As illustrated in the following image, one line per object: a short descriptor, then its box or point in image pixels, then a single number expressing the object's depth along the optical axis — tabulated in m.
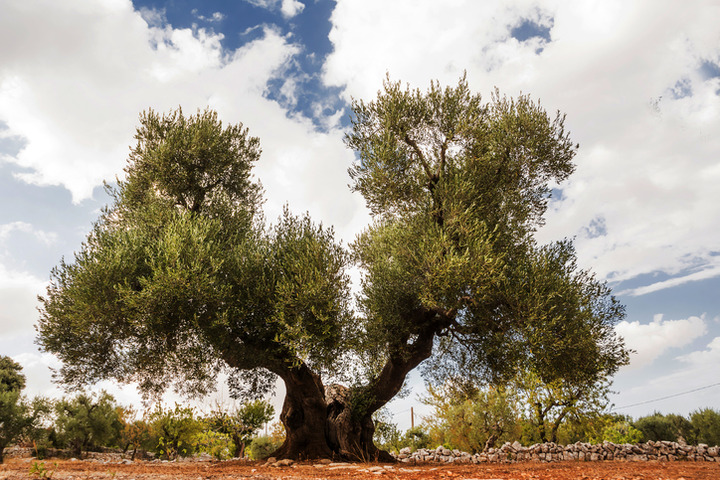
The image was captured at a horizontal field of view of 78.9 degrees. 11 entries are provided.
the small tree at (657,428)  42.94
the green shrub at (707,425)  37.91
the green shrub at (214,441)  28.80
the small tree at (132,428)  33.93
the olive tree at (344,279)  15.77
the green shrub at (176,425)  30.98
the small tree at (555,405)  28.95
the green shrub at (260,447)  31.92
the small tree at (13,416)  25.20
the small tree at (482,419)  31.42
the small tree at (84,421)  30.55
